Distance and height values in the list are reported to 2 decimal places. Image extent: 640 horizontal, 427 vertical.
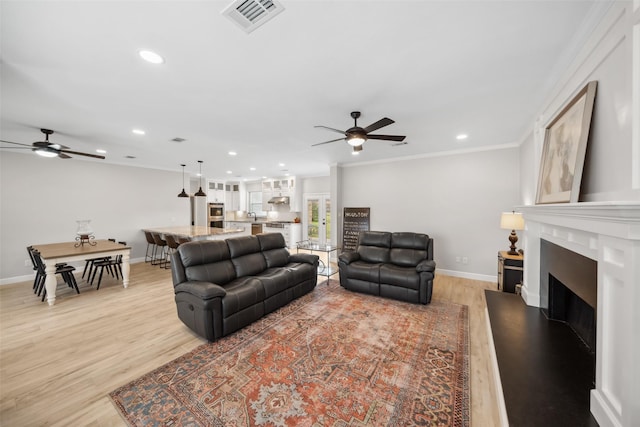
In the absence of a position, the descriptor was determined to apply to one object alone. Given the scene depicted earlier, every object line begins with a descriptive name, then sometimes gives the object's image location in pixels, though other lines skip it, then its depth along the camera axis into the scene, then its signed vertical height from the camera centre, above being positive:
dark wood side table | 3.50 -0.89
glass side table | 4.81 -0.79
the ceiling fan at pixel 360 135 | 2.64 +0.94
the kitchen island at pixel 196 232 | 5.50 -0.56
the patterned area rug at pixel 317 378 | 1.71 -1.48
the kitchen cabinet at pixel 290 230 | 8.67 -0.75
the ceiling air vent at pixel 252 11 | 1.44 +1.28
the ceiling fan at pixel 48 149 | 3.33 +0.87
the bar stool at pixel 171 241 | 5.52 -0.75
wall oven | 9.33 -0.20
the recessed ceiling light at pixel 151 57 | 1.89 +1.27
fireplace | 1.04 -0.43
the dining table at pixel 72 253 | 3.64 -0.75
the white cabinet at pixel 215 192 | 9.30 +0.75
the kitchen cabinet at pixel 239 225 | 9.23 -0.60
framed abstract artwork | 1.73 +0.56
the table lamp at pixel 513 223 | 3.54 -0.16
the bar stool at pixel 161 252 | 5.94 -1.24
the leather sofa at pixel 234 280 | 2.65 -0.97
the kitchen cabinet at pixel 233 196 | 10.11 +0.62
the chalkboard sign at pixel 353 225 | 6.13 -0.37
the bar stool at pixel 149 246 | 6.23 -1.06
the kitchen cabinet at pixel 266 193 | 9.41 +0.72
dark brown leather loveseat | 3.55 -0.94
